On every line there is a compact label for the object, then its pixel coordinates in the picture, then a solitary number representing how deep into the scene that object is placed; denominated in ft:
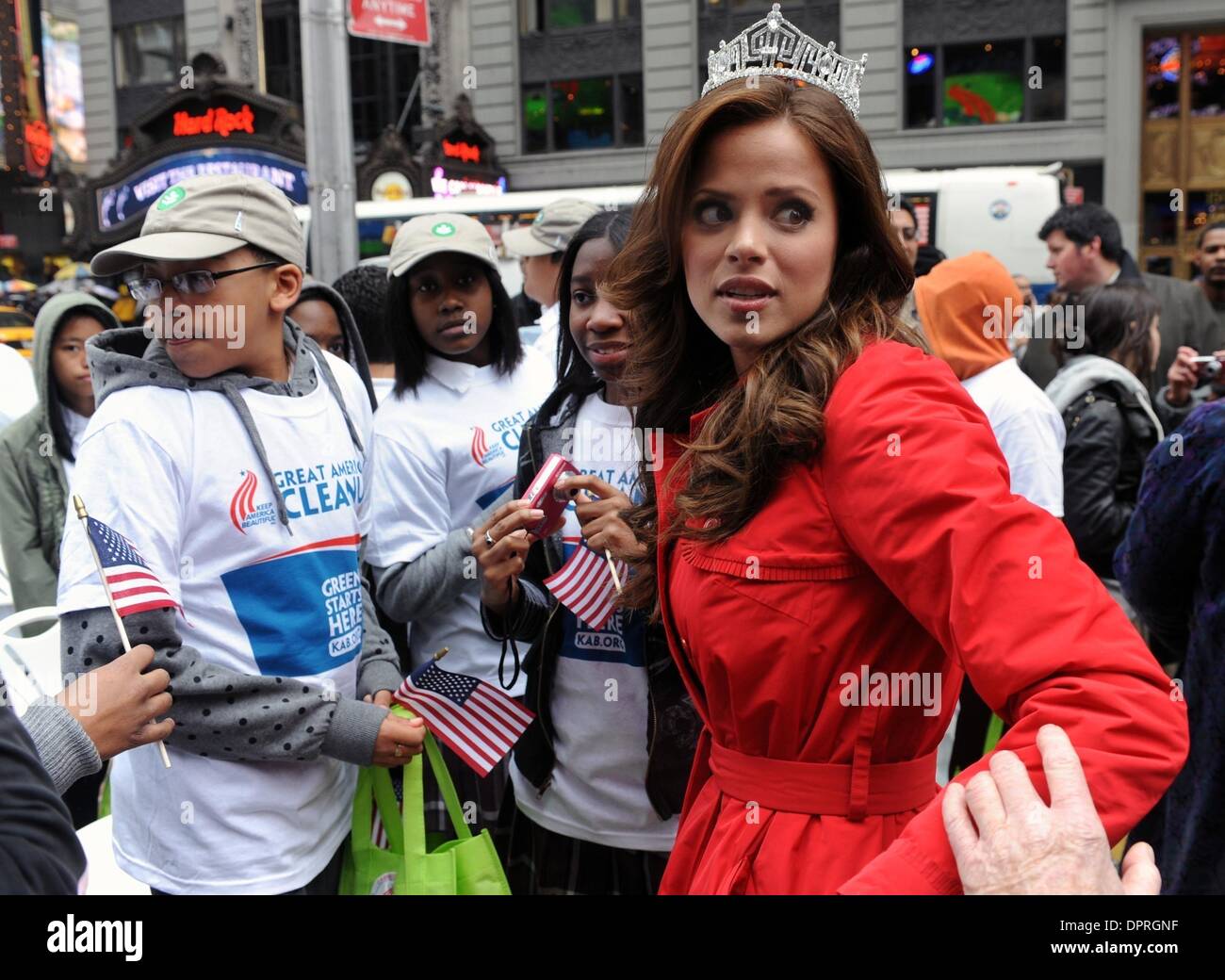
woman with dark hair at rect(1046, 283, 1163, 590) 13.48
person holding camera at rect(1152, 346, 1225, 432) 15.34
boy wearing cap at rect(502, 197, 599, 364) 17.94
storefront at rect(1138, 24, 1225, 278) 56.70
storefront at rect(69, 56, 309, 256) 36.50
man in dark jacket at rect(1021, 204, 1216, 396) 19.97
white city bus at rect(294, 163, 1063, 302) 48.52
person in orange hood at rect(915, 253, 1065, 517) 12.07
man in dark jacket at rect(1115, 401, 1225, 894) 7.52
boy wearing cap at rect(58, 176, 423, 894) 6.84
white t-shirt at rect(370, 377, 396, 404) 15.14
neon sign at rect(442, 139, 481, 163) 71.82
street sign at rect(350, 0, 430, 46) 19.65
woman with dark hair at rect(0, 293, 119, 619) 13.93
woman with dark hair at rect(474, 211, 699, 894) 8.11
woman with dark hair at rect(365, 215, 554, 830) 9.78
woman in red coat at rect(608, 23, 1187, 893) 3.63
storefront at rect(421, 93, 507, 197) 67.26
